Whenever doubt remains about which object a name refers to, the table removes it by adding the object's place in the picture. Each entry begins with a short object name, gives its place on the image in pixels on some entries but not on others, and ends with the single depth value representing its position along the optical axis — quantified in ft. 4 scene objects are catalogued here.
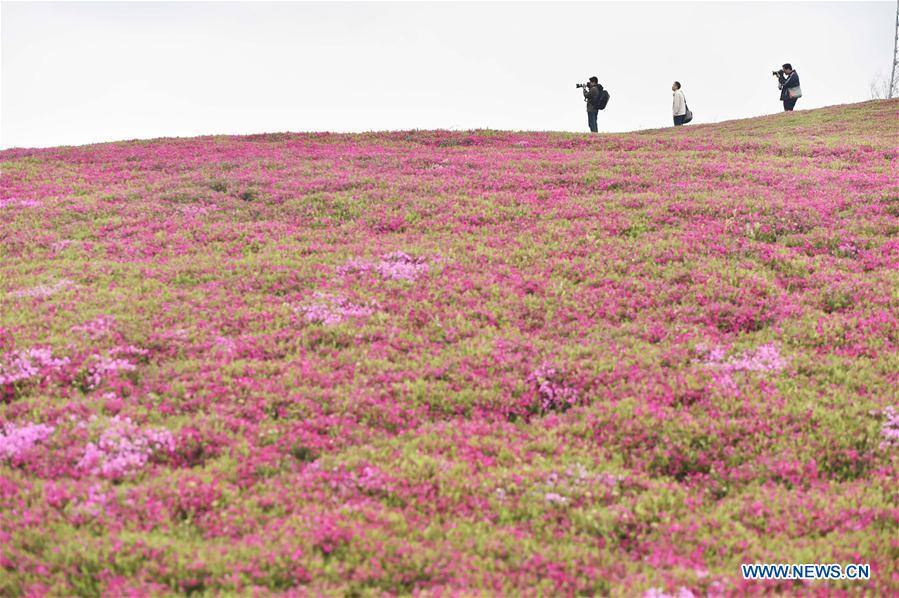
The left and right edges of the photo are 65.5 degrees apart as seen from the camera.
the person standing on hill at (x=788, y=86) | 180.34
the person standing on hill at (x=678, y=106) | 160.97
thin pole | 337.93
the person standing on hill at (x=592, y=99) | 158.51
